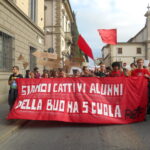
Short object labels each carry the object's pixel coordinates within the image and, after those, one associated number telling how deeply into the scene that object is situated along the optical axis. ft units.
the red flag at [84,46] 20.49
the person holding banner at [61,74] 17.62
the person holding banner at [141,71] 16.04
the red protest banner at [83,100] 14.13
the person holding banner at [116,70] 16.53
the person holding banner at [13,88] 16.20
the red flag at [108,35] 19.38
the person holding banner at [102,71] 19.85
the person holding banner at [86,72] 17.28
